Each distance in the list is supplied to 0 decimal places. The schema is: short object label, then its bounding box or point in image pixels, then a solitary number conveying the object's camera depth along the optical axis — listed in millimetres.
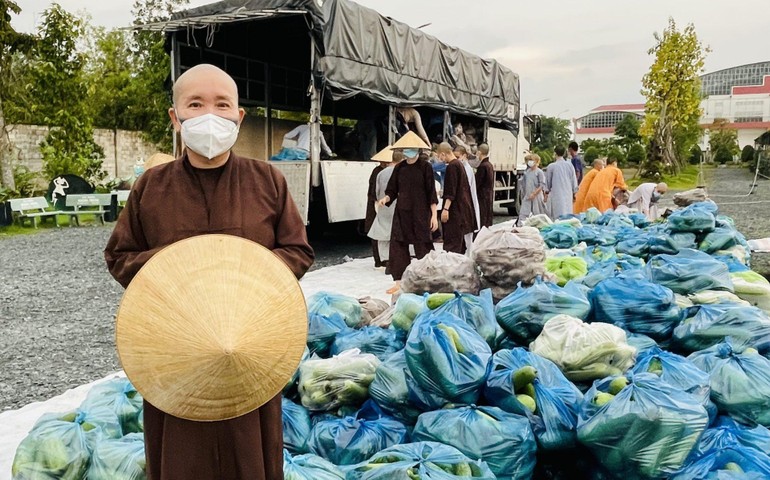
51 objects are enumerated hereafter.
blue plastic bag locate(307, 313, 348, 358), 3447
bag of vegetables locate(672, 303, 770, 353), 3059
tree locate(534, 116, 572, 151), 58750
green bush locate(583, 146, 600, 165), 38494
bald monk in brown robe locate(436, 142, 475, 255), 7664
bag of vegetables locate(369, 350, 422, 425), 2740
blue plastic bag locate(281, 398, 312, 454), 2682
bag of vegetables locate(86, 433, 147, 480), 2320
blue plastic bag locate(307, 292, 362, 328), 3762
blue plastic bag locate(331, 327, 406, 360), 3318
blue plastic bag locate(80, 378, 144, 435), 2789
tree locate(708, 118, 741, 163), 55441
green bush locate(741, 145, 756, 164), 47231
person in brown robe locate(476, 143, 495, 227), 9523
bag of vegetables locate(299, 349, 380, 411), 2873
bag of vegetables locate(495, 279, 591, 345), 3203
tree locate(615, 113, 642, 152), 50125
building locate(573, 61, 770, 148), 81194
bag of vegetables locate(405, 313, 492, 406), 2545
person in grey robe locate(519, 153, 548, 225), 10500
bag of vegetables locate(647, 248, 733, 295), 3885
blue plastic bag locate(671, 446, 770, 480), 2088
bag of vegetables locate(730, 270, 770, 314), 3973
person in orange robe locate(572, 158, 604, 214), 10320
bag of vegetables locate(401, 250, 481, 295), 4164
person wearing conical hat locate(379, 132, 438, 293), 7105
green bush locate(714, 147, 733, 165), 54406
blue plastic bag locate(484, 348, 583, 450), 2480
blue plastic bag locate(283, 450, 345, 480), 2221
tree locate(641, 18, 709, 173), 29797
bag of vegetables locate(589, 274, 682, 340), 3289
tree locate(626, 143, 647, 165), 40862
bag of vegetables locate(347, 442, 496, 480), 2088
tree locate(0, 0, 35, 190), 14055
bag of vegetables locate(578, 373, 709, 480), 2219
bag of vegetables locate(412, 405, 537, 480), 2322
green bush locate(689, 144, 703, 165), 49419
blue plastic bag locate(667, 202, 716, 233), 5629
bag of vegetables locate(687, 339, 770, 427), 2562
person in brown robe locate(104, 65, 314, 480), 1809
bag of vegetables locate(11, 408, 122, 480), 2430
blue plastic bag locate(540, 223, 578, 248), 6016
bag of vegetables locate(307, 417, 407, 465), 2535
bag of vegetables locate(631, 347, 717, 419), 2512
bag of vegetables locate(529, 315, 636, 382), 2807
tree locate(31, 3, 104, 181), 15102
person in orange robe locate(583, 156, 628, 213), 10000
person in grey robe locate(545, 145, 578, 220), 10211
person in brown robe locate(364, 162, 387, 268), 8391
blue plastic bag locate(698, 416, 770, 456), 2311
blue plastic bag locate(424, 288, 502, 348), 3084
